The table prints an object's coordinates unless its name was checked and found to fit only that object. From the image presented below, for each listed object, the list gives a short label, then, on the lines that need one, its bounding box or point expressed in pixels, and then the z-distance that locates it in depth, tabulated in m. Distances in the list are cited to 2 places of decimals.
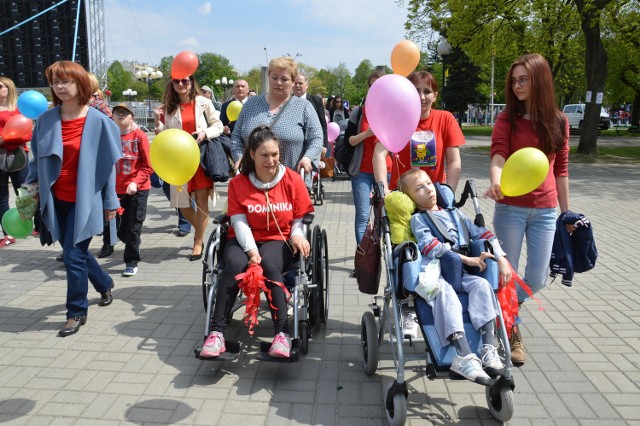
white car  33.31
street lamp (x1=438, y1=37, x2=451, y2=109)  16.03
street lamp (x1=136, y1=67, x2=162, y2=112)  29.63
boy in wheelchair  2.76
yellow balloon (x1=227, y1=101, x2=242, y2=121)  9.02
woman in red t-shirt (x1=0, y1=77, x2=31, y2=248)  6.38
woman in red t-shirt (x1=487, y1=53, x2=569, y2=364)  3.44
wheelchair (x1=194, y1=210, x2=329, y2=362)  3.42
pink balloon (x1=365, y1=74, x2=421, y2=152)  3.31
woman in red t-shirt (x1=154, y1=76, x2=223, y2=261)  5.87
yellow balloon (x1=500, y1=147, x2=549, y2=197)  3.12
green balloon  4.34
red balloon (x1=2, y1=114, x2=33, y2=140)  6.17
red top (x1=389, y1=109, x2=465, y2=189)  3.97
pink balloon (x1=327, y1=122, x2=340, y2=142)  10.49
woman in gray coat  4.00
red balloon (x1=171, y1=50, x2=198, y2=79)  5.46
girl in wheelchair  3.57
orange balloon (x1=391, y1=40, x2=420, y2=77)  5.03
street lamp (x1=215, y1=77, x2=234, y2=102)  32.69
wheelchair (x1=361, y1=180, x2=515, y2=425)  2.78
